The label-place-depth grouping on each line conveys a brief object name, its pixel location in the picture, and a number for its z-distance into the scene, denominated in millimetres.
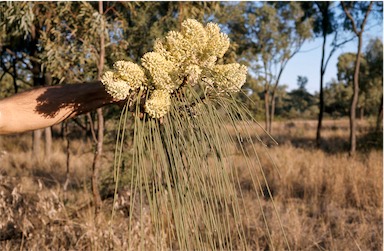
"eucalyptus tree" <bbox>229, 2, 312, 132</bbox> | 18031
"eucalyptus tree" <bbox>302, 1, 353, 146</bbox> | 12406
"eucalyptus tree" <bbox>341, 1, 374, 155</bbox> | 9930
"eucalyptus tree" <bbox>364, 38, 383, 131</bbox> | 19983
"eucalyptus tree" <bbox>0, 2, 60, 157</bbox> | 4266
